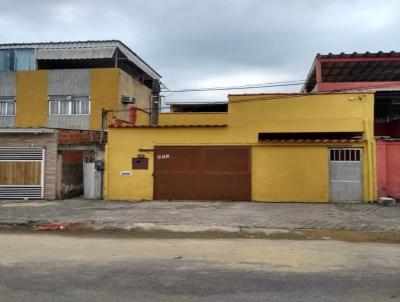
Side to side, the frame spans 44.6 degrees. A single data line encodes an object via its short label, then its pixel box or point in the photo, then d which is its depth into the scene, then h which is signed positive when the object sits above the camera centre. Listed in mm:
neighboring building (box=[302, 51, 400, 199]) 24391 +5652
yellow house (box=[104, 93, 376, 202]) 19562 +908
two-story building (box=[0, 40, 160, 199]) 29094 +5566
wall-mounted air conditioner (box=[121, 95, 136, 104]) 29672 +4598
